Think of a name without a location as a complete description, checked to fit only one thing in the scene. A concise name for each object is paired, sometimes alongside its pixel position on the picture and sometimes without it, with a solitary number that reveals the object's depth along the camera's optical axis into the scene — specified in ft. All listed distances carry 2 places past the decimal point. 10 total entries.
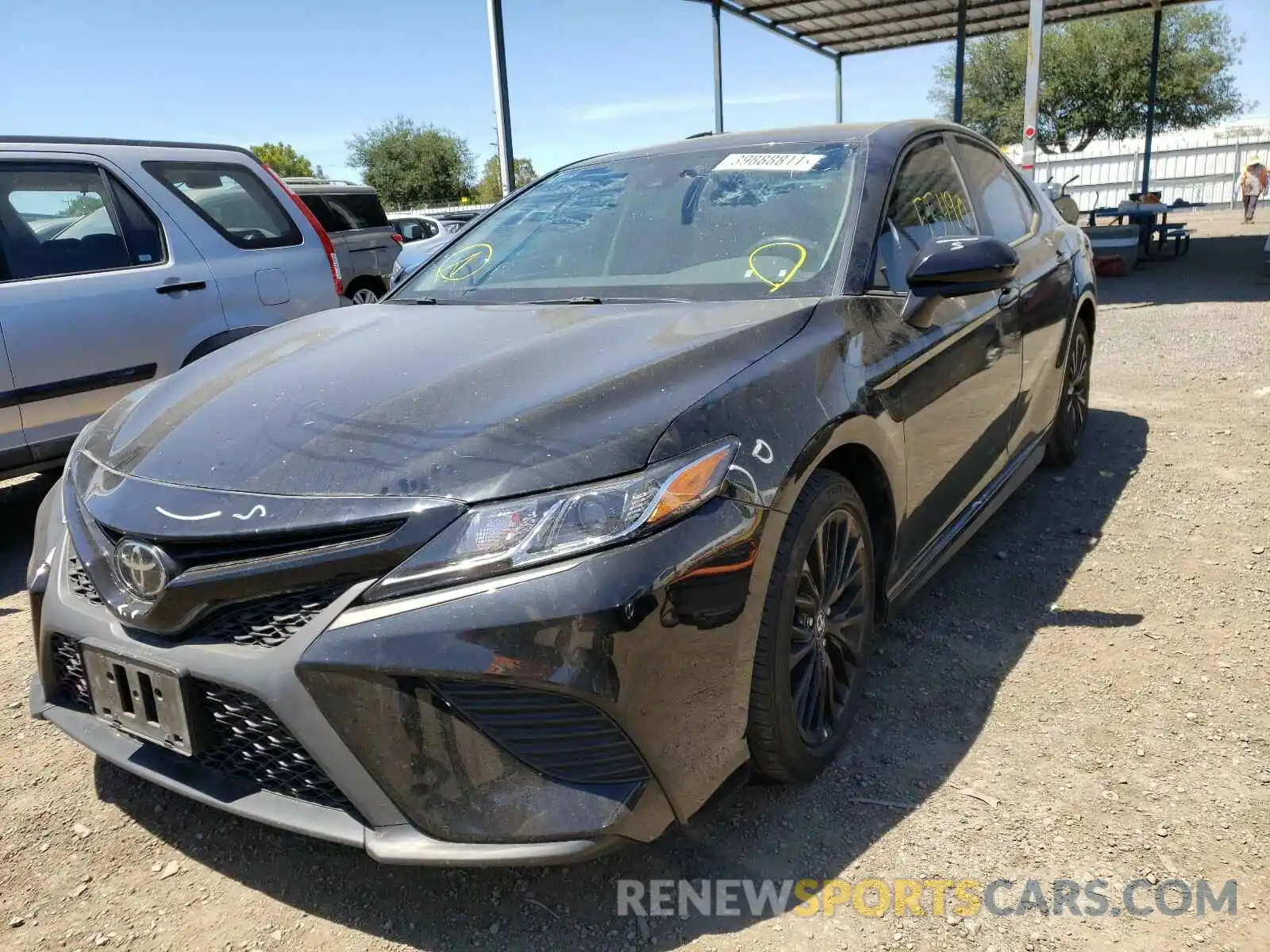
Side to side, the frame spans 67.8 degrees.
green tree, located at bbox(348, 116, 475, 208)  158.71
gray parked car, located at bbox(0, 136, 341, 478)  13.73
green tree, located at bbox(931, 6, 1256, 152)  115.75
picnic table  48.47
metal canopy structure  57.47
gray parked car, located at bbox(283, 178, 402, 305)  33.83
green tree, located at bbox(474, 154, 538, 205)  180.05
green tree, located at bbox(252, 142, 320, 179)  178.19
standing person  77.87
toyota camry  5.32
